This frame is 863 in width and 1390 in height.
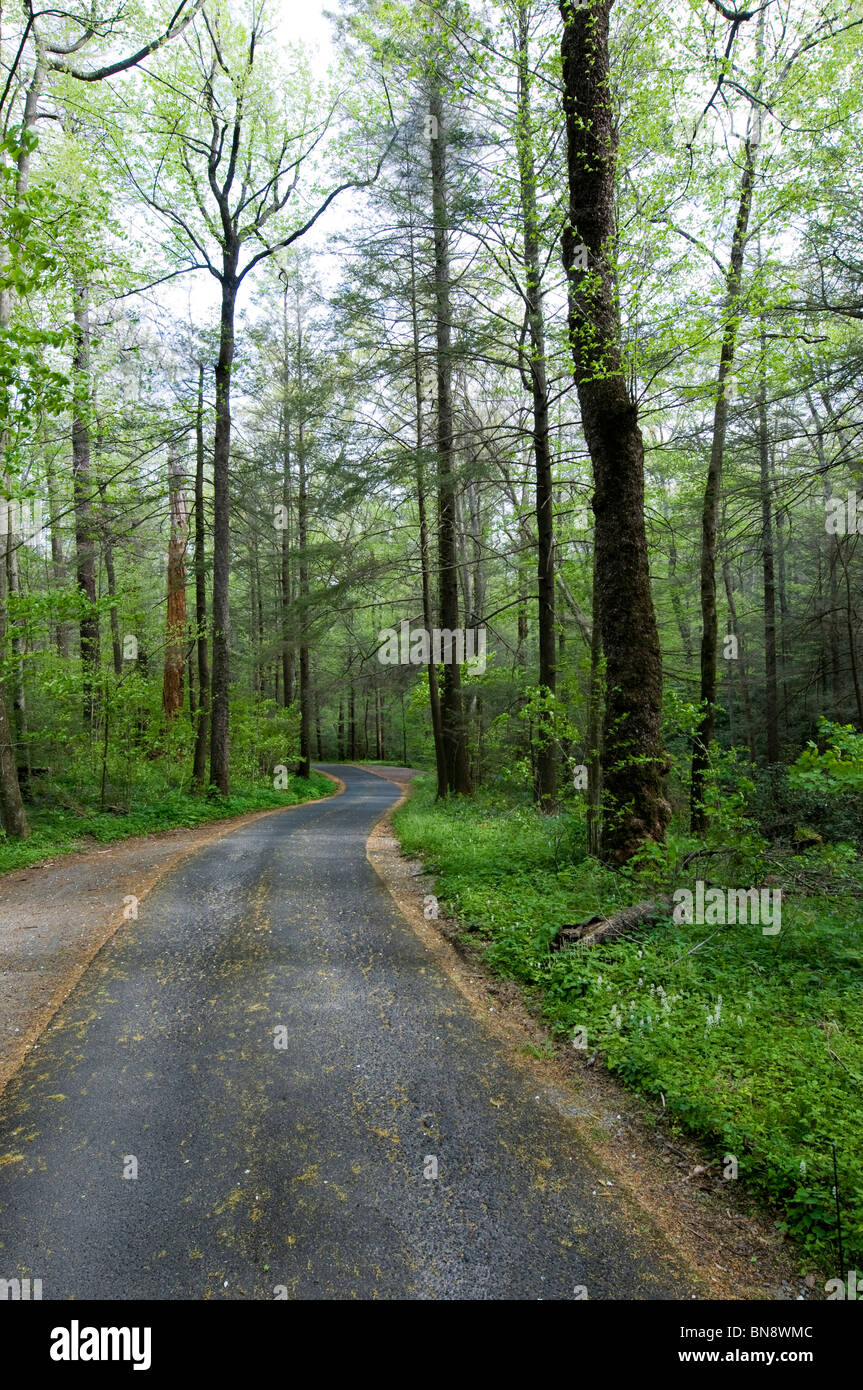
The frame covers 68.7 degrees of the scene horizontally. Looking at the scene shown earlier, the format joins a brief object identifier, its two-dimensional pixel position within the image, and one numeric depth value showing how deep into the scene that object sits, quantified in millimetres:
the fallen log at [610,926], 4739
